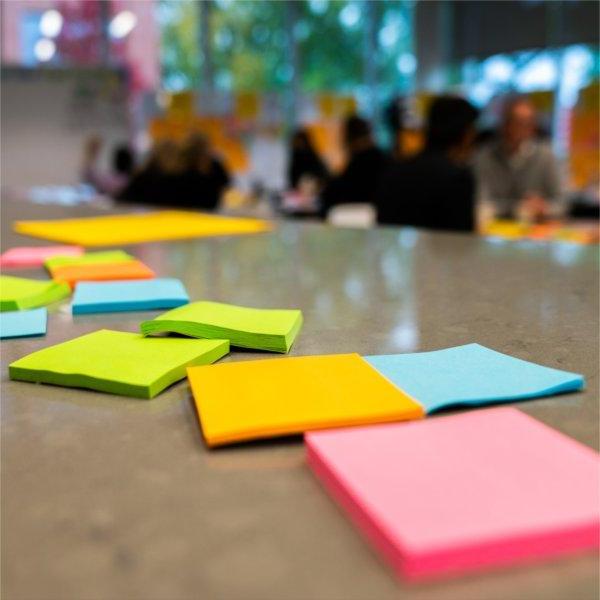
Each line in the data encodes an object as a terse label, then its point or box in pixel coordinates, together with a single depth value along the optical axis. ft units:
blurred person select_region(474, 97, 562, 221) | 12.44
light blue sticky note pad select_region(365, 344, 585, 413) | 1.83
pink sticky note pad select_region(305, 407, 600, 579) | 1.14
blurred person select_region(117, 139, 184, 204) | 12.91
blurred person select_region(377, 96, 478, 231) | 8.43
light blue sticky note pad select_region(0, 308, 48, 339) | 2.56
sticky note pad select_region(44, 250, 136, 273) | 3.94
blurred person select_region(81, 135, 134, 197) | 21.80
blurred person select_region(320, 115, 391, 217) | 13.34
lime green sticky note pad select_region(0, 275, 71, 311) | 2.94
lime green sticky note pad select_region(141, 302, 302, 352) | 2.36
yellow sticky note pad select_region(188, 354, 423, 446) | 1.61
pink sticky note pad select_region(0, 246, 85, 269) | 4.19
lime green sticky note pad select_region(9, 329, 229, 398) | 1.93
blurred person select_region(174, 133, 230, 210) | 13.01
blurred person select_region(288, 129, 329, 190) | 20.01
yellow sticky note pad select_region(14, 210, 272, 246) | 5.30
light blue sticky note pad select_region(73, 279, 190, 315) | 2.92
